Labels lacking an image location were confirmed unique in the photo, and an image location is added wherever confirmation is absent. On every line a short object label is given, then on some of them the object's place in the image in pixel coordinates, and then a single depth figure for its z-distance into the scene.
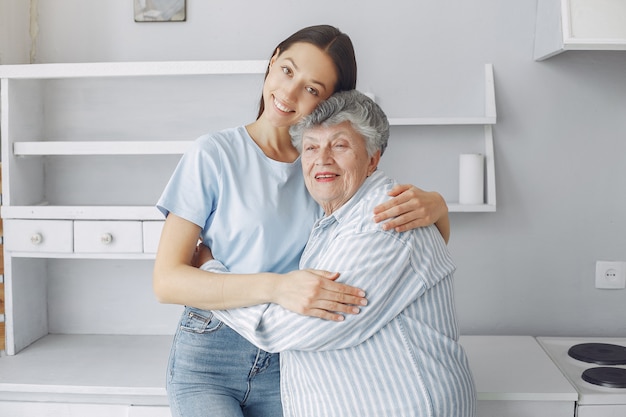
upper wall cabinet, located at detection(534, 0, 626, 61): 2.02
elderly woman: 1.33
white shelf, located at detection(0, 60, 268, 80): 2.14
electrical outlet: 2.38
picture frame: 2.37
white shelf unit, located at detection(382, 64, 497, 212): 2.25
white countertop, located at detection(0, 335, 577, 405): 1.93
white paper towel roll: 2.26
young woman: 1.50
